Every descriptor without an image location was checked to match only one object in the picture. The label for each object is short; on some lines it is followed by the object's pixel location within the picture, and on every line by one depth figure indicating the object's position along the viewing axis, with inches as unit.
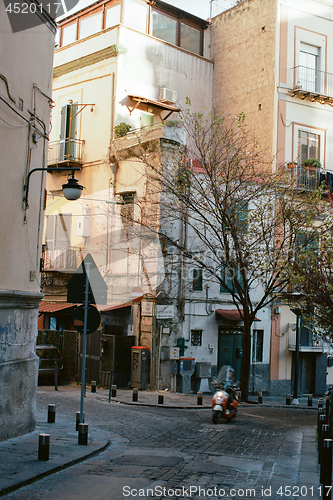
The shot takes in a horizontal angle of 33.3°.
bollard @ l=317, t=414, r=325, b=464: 380.4
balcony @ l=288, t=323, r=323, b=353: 974.4
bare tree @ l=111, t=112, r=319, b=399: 751.1
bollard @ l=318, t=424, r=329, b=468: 328.3
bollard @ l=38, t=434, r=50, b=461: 333.7
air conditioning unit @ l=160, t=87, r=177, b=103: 994.1
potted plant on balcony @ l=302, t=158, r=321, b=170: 985.5
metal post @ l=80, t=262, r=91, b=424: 406.2
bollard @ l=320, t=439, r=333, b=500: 274.1
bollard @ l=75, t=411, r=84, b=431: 435.0
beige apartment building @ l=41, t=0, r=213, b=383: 848.9
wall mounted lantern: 402.3
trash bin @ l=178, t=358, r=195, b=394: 800.9
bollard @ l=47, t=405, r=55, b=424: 466.6
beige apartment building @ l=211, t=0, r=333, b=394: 975.6
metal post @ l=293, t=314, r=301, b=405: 815.7
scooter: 525.1
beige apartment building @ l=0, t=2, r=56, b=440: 394.3
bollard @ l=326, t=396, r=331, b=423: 534.6
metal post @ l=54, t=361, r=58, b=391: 725.3
